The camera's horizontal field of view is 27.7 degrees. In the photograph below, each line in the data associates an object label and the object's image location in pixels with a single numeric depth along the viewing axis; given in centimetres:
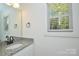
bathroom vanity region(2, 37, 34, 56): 173
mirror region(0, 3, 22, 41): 179
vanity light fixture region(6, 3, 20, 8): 181
